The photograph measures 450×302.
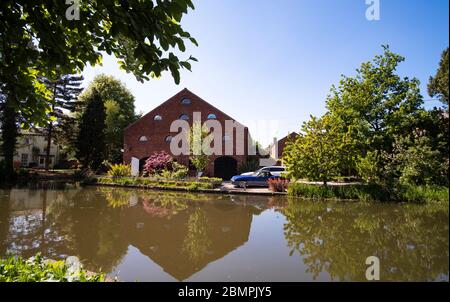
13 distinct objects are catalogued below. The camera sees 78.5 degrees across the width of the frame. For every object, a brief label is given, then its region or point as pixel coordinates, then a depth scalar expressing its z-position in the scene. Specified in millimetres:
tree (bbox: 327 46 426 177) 16375
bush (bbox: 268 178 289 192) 18094
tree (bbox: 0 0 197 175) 2613
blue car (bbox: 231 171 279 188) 20812
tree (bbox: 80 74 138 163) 37344
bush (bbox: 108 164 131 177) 24562
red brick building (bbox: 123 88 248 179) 26562
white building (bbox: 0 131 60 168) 40812
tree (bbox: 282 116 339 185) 16500
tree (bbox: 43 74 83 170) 31016
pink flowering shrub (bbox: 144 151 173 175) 25469
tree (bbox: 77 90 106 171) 29675
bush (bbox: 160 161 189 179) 22312
